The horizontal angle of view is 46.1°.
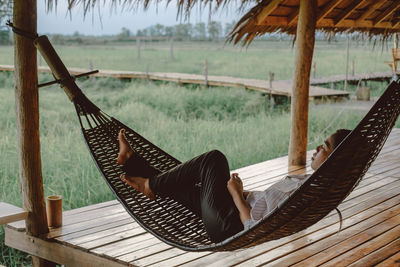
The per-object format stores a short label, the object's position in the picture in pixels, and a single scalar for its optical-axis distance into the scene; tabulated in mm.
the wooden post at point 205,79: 11266
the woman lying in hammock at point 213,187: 1884
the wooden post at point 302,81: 3621
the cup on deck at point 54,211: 2391
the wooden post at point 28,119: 2215
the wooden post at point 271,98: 9902
